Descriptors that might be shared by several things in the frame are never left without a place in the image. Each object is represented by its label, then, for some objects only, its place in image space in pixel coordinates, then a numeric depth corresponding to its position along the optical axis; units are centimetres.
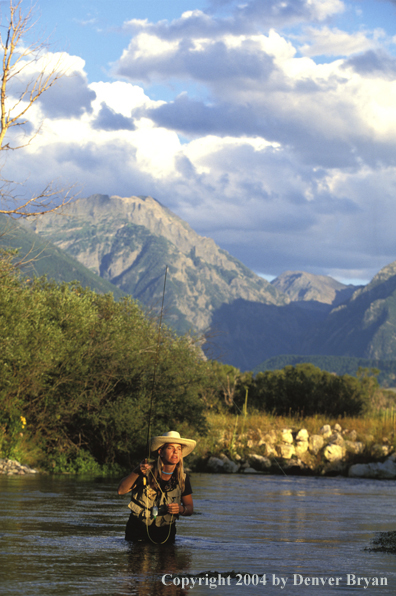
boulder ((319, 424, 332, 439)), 3351
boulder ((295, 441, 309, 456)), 3175
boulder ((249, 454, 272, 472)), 3086
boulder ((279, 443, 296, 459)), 3156
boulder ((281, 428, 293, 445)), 3238
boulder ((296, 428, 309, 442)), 3231
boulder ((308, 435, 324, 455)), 3190
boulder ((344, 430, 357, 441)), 3319
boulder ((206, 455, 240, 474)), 2958
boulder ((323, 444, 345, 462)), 3103
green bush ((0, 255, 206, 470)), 2372
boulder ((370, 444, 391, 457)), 3184
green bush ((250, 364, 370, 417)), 4391
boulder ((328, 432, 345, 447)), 3222
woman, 885
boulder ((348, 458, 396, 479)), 3003
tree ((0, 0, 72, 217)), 1136
